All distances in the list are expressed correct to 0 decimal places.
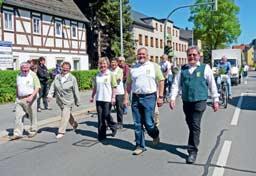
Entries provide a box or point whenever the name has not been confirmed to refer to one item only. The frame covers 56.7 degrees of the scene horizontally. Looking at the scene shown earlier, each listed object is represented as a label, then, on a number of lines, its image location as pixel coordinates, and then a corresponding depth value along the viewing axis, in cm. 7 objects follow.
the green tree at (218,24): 3606
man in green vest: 389
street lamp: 1429
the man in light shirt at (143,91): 429
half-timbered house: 1593
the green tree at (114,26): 2368
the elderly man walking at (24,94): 528
